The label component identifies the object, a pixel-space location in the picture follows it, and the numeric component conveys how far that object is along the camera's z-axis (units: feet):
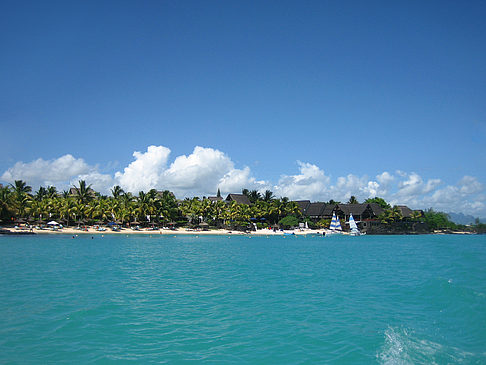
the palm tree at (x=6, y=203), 211.00
